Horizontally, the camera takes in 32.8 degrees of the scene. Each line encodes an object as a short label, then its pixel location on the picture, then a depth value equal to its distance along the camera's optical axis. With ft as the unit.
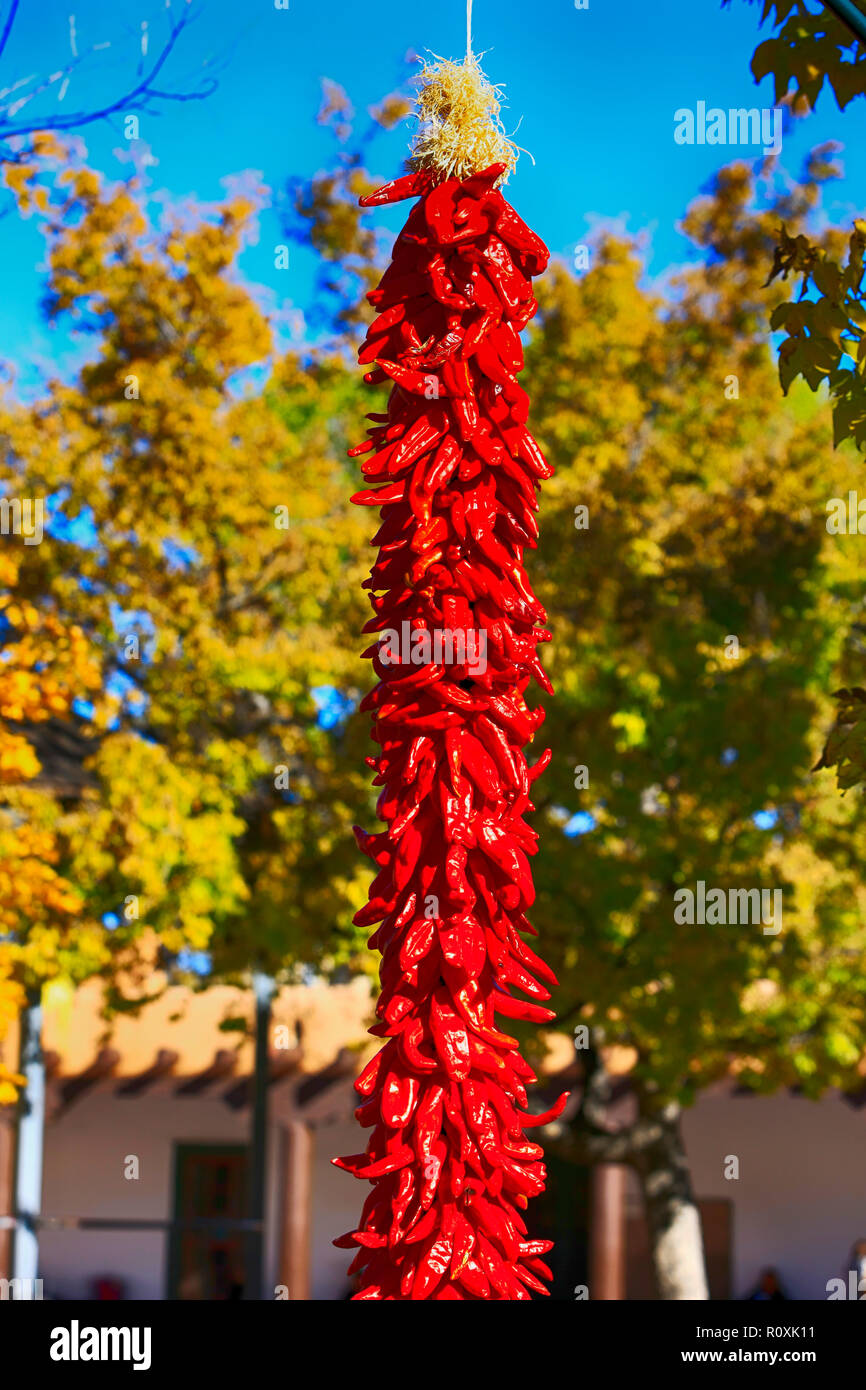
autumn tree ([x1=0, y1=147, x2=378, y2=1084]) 33.17
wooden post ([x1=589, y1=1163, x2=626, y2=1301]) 48.67
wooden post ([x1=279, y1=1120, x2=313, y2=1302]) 48.29
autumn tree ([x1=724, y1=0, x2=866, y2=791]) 9.17
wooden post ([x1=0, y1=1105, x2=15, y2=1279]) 47.54
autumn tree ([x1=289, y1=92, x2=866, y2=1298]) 32.86
